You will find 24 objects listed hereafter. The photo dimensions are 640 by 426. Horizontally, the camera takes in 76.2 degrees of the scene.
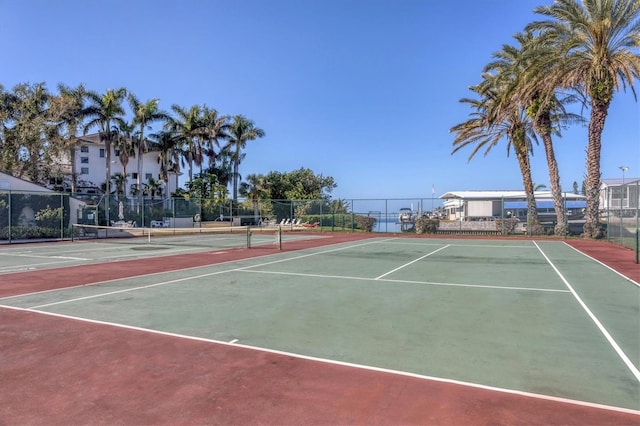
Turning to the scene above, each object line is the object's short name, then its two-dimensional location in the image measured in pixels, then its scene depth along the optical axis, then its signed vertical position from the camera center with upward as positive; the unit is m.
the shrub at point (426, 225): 33.78 -1.08
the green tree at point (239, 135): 54.22 +10.53
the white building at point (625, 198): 17.16 +0.65
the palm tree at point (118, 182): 59.35 +4.65
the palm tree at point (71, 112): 39.75 +10.27
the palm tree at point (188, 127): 52.28 +11.11
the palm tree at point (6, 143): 38.34 +6.84
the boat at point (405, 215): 35.44 -0.25
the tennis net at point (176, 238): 23.52 -1.75
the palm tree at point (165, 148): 51.31 +8.47
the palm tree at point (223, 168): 54.59 +6.09
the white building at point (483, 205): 48.97 +0.88
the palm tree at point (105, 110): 43.34 +11.17
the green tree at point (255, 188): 52.88 +3.29
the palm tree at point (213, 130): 54.62 +11.34
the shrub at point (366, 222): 37.84 -0.89
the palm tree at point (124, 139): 46.25 +8.59
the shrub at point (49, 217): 26.38 -0.18
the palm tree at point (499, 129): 29.44 +6.57
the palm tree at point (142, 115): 46.72 +11.60
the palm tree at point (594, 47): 21.33 +8.97
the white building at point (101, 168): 60.55 +7.25
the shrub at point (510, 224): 31.72 -0.97
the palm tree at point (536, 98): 24.36 +7.29
